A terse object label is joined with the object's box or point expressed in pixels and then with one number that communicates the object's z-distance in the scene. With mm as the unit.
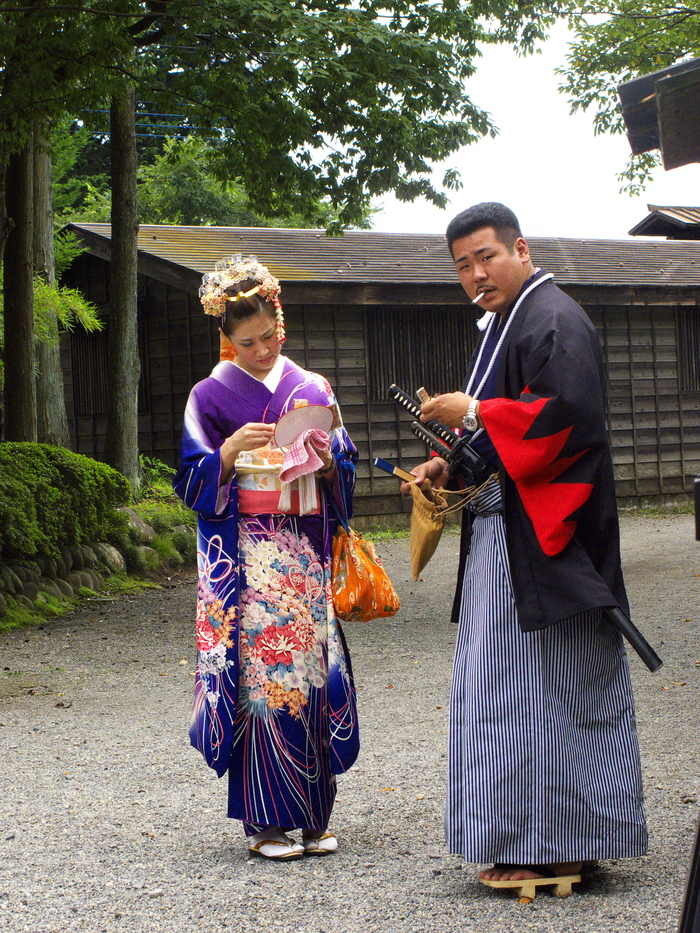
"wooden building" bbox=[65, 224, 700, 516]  13781
